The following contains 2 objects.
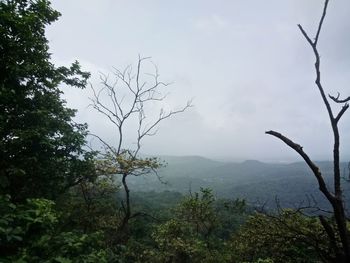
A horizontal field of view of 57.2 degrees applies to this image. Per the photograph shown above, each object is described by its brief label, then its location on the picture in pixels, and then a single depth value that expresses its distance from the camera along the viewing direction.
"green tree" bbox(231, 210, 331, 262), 3.91
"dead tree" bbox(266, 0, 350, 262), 3.62
